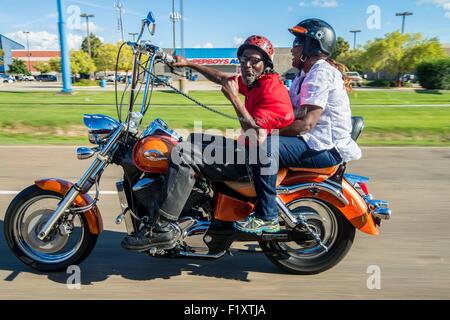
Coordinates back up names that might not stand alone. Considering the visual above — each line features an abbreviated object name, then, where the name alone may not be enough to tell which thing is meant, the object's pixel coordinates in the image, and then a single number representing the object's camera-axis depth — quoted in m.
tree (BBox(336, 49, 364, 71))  49.08
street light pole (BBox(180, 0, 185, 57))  29.87
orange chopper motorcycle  3.24
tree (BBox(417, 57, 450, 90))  31.78
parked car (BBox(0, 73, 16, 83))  56.17
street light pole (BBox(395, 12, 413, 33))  55.94
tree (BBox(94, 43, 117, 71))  51.75
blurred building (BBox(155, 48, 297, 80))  56.97
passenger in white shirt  3.18
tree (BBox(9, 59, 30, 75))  83.50
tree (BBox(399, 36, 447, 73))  40.56
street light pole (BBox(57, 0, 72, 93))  20.86
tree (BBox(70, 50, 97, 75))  53.52
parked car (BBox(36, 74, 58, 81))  73.91
